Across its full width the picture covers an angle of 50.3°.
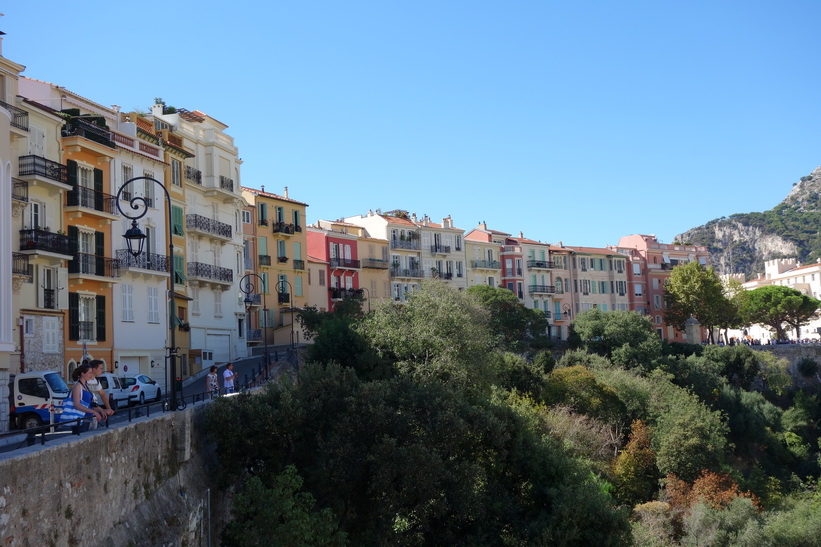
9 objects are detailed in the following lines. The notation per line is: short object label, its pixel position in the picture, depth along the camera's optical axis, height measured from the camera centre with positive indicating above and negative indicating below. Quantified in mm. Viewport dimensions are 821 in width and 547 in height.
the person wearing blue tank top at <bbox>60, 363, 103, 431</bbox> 16203 -938
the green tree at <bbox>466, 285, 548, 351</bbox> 68312 +917
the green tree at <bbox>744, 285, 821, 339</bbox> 102500 +1566
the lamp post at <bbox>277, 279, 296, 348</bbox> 63212 +3369
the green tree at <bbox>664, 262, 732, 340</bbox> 89750 +2871
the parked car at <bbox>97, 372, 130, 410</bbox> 30672 -1492
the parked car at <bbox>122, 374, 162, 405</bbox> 32344 -1637
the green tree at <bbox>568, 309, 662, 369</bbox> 65981 -906
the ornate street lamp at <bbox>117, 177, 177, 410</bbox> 19797 +646
